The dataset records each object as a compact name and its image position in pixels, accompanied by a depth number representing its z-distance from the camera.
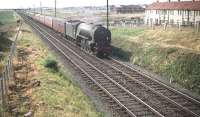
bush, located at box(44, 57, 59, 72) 28.92
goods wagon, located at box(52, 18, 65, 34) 54.11
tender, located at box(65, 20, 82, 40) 44.15
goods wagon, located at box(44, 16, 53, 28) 73.06
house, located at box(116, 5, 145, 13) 152.23
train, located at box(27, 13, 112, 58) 35.97
